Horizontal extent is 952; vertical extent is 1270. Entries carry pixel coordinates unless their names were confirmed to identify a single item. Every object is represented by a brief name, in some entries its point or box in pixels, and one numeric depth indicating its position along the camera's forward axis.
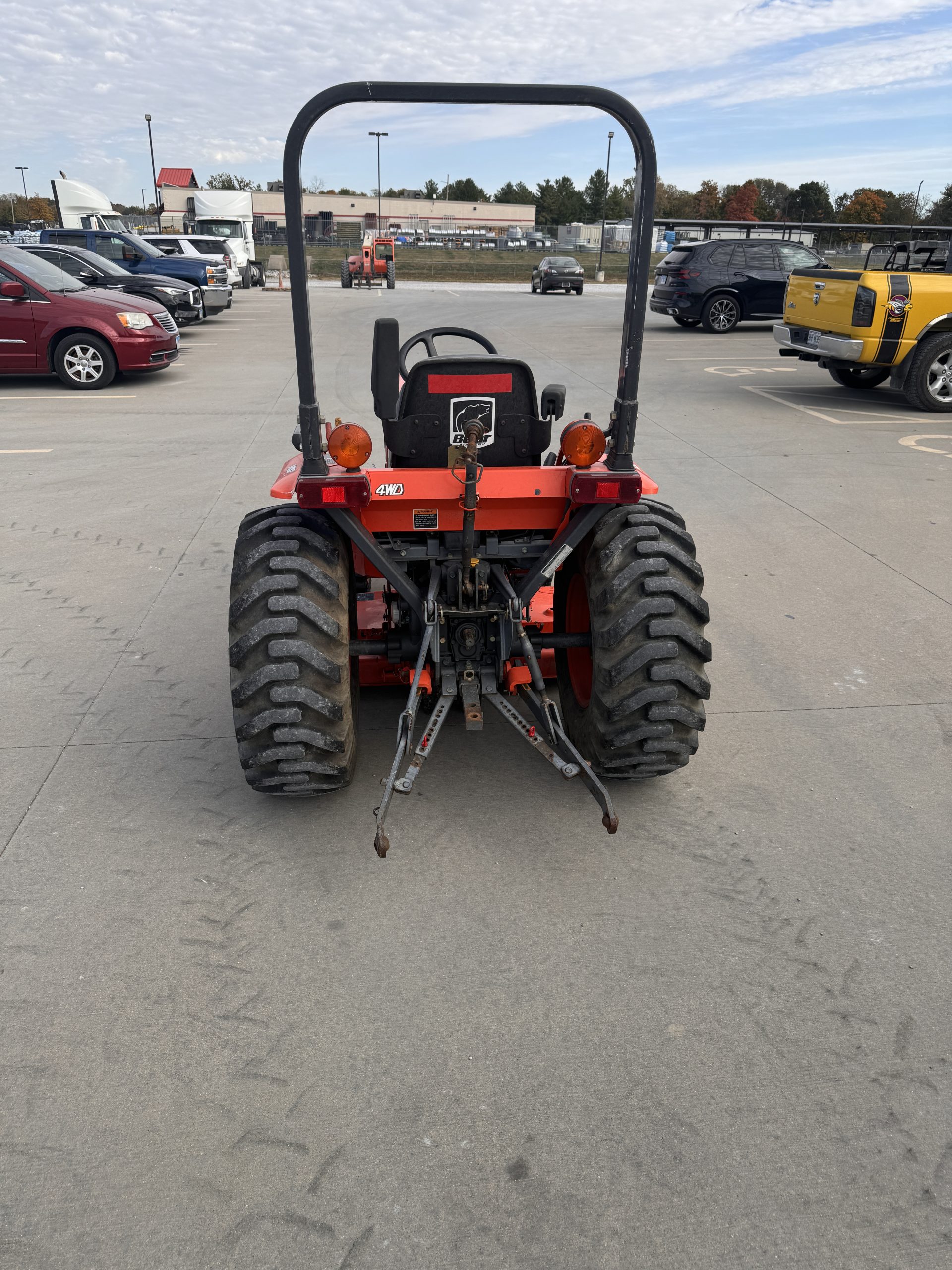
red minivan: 11.47
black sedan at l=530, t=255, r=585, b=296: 31.05
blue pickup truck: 17.89
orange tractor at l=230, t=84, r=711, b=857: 3.14
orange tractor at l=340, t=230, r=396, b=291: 34.12
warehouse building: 64.75
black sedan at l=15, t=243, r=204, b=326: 14.30
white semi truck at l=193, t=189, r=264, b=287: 31.23
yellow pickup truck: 10.09
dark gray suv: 17.81
